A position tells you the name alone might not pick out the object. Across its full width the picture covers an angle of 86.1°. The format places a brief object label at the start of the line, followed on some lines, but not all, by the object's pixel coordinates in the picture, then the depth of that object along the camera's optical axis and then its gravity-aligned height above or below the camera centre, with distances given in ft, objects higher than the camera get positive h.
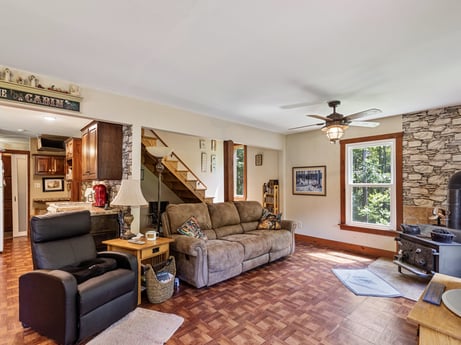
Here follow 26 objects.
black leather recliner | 6.58 -3.23
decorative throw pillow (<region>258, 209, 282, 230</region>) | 15.17 -3.20
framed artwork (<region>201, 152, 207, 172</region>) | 22.76 +0.75
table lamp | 9.77 -1.04
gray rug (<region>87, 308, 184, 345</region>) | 6.95 -4.77
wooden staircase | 17.66 -0.26
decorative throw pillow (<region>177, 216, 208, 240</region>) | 11.70 -2.79
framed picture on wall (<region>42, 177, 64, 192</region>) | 20.67 -0.99
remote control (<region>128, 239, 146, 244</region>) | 9.71 -2.76
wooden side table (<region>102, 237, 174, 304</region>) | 9.17 -2.96
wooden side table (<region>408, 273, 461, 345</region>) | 4.49 -2.99
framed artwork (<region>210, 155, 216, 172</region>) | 23.43 +0.77
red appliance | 13.03 -1.21
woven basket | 9.18 -4.39
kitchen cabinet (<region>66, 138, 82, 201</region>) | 16.65 +0.62
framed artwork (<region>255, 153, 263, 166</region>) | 22.70 +1.08
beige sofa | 10.52 -3.53
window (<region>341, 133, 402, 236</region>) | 14.97 -0.90
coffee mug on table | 10.14 -2.65
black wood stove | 10.41 -3.63
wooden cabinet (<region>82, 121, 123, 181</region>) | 11.68 +1.05
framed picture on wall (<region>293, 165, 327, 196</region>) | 18.31 -0.77
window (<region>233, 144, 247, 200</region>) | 23.88 -0.12
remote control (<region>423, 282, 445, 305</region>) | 5.61 -3.01
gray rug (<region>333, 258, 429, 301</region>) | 10.25 -5.16
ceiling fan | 11.01 +2.11
